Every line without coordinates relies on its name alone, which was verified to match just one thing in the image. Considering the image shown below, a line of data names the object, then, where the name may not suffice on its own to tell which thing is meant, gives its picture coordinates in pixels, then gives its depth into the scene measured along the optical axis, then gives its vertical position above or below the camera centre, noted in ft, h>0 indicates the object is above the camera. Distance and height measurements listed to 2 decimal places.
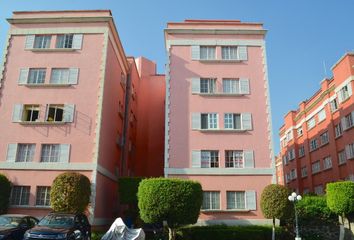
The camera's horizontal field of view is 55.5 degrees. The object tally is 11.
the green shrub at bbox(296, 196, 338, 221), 81.66 -0.39
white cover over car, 56.39 -4.47
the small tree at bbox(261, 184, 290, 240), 74.08 +1.39
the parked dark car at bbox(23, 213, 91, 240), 50.55 -3.65
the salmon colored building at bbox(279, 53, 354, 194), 108.99 +28.13
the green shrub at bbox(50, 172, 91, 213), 70.85 +2.38
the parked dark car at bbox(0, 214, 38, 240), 54.24 -3.62
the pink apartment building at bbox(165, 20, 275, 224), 83.41 +23.65
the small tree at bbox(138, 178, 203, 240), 66.85 +0.81
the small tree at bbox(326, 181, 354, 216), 75.77 +2.78
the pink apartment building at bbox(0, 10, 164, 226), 79.56 +24.28
